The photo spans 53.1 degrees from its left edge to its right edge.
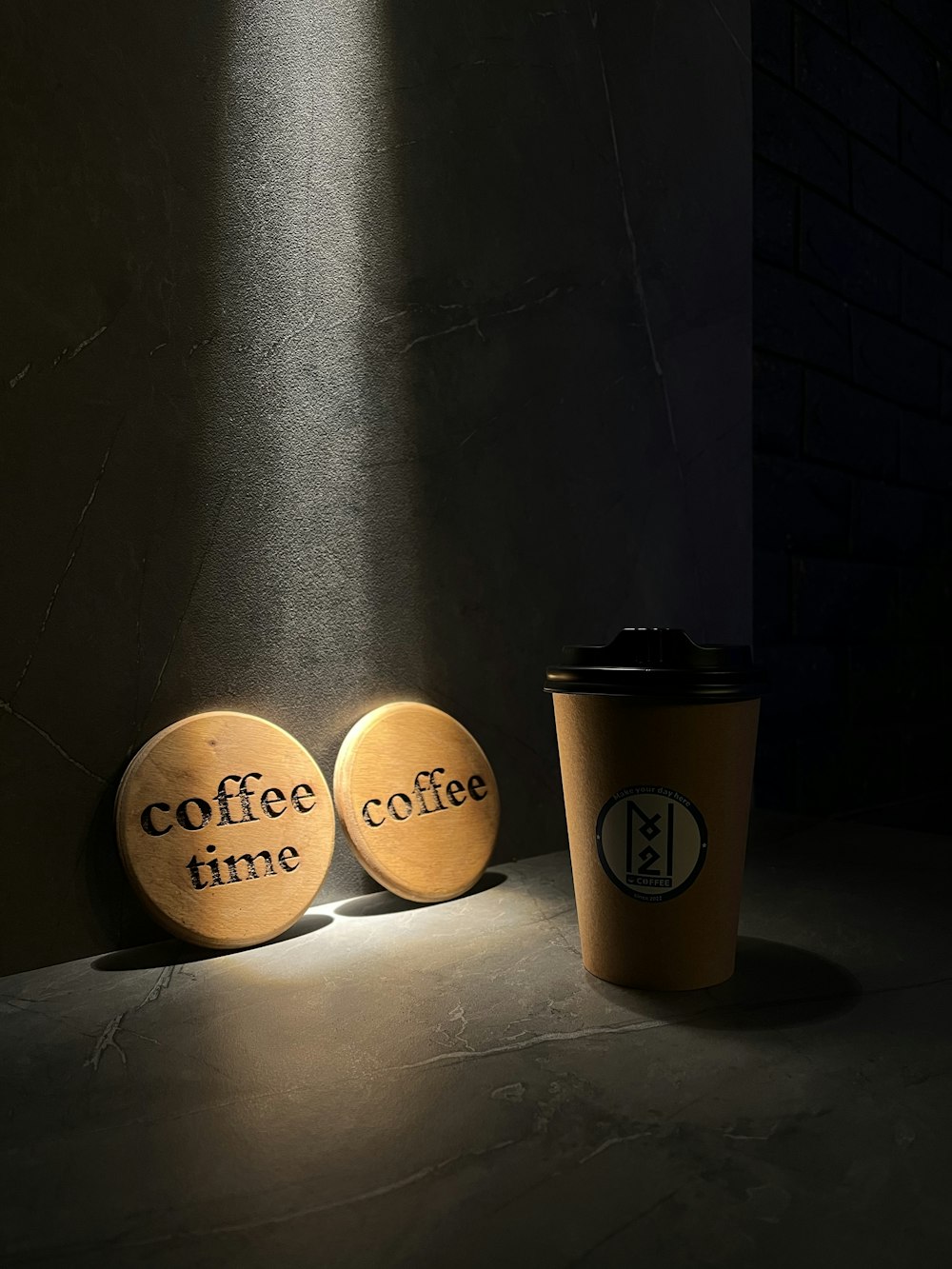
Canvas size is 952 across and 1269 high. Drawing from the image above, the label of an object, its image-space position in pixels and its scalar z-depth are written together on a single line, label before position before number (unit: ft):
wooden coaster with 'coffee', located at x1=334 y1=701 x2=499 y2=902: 2.82
